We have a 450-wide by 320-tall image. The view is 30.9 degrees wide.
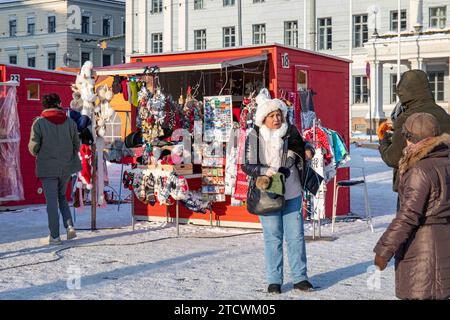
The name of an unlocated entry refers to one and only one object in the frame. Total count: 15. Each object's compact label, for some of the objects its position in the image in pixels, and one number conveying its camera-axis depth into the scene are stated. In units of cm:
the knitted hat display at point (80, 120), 1136
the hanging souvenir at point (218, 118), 1138
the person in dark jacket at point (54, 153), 989
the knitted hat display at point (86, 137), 1142
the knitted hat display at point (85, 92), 1152
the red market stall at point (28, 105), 1412
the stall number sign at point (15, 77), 1398
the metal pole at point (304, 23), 4895
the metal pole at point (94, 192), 1150
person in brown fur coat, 475
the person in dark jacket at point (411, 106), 604
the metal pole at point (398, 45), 4280
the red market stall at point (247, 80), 1142
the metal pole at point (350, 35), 4681
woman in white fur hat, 725
